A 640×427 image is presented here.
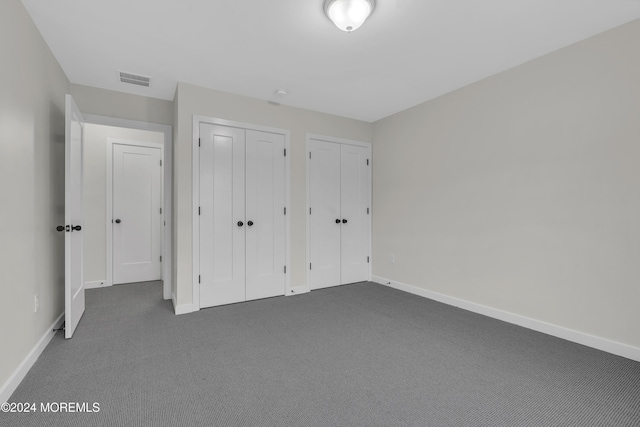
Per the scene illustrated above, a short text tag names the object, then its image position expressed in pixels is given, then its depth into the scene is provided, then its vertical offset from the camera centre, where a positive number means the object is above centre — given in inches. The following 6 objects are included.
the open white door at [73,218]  98.3 -1.6
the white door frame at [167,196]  144.0 +8.5
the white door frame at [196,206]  129.7 +3.2
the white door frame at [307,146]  160.7 +36.3
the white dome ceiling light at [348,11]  76.3 +53.0
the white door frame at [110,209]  174.4 +2.5
